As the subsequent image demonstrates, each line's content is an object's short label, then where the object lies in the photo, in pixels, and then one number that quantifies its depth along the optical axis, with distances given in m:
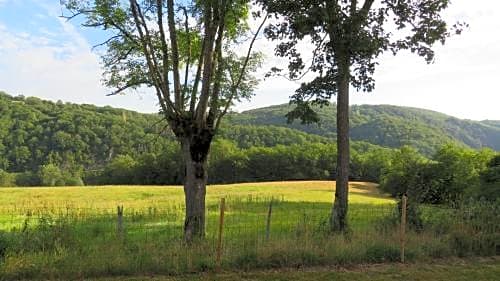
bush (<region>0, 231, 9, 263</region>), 9.45
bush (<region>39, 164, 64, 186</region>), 96.83
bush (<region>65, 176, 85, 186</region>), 97.45
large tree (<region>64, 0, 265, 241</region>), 13.09
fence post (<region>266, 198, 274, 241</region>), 11.53
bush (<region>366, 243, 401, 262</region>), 10.55
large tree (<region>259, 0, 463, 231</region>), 12.09
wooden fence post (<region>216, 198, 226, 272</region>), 9.39
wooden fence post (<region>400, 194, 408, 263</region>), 10.59
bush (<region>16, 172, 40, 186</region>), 98.31
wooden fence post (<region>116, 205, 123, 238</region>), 12.07
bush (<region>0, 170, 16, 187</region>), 88.38
